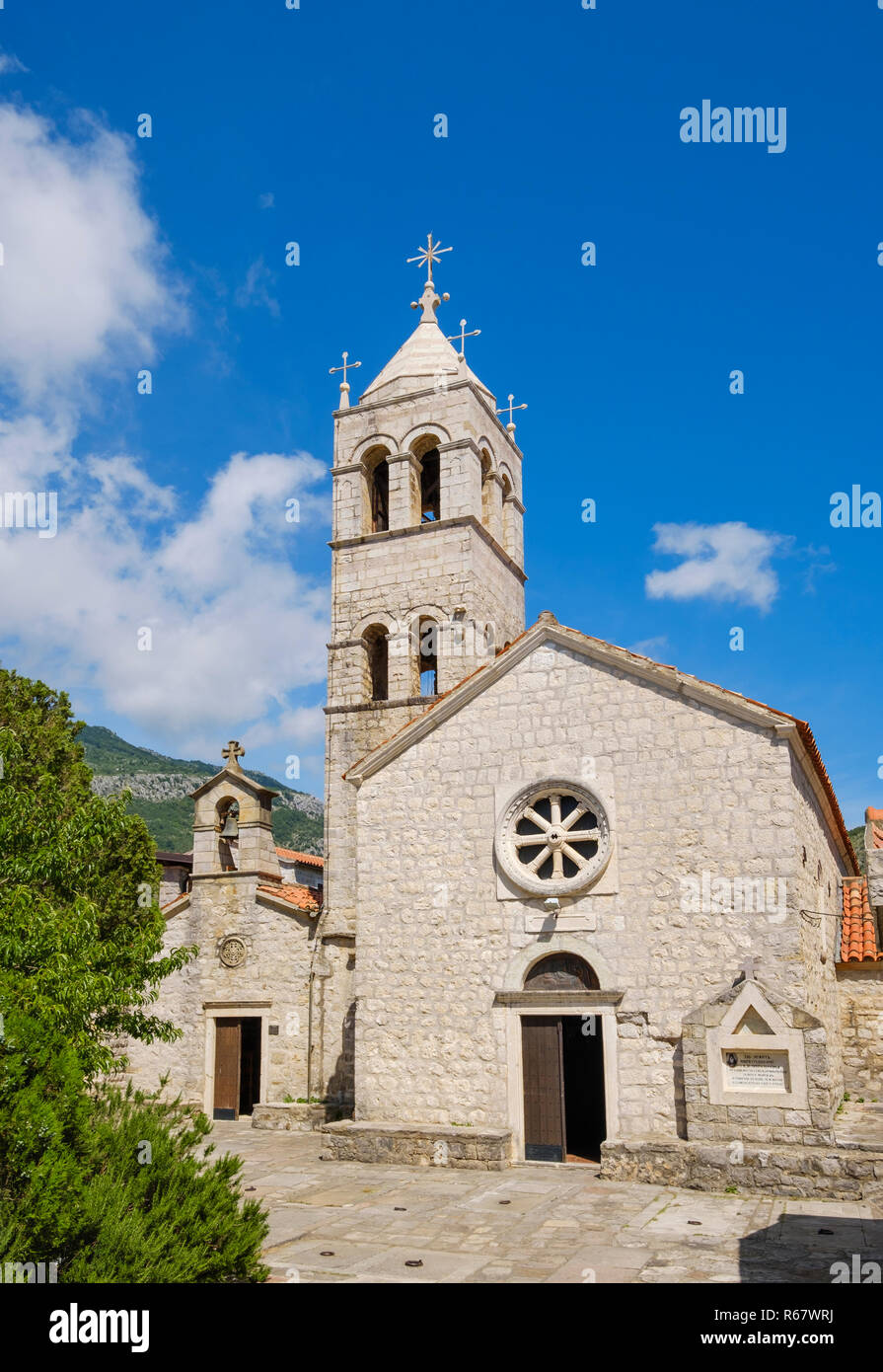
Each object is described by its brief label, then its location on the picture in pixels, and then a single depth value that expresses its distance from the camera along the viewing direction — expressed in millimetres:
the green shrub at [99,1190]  6293
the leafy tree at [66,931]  10125
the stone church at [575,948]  12922
